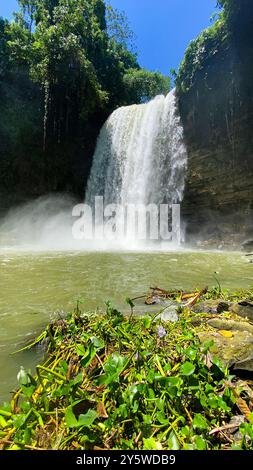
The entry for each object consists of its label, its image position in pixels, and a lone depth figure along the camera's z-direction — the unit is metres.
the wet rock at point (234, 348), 1.54
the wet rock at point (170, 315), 2.35
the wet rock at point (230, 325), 1.99
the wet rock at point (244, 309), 2.36
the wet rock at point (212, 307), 2.56
